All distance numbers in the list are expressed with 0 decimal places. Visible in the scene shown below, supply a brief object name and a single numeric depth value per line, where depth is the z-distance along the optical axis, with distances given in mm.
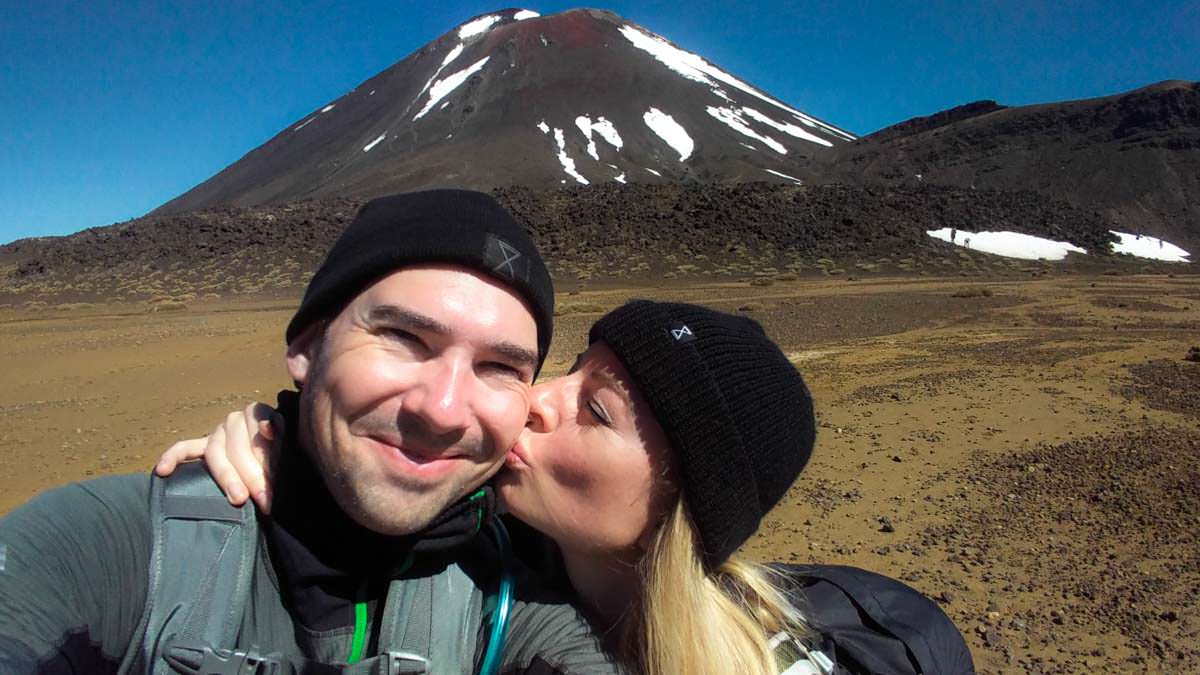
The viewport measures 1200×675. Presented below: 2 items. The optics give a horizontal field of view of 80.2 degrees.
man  362
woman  424
